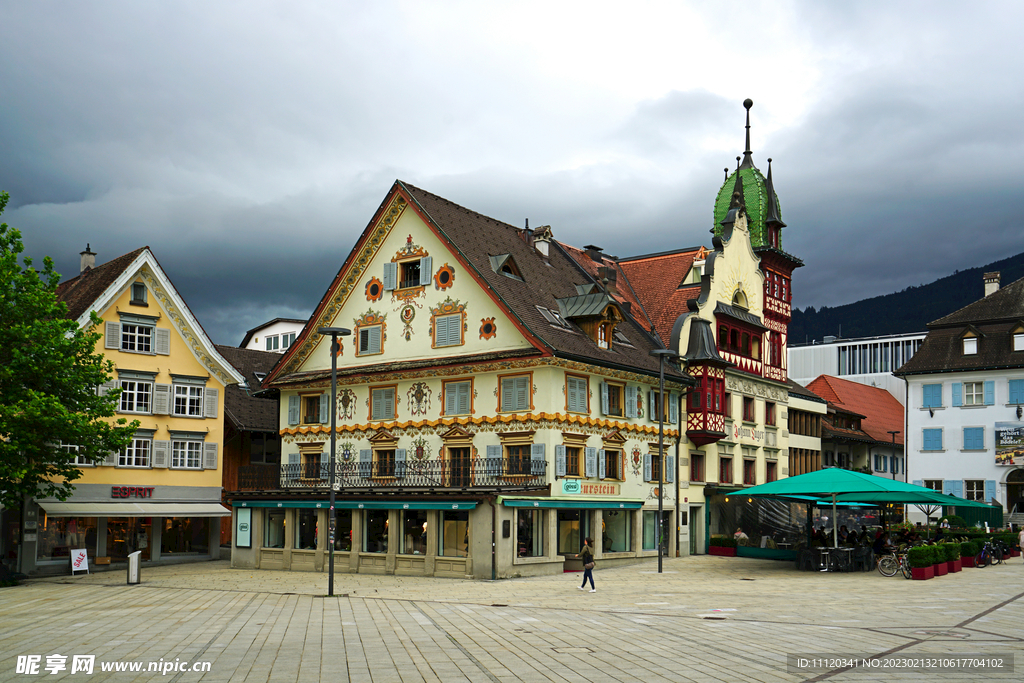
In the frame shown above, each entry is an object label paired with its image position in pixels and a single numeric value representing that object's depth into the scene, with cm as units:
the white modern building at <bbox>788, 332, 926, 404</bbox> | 12188
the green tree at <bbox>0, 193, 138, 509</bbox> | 3556
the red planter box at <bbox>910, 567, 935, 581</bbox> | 3403
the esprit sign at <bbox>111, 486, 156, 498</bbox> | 4519
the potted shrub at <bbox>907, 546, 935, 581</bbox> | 3397
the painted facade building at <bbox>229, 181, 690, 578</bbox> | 3881
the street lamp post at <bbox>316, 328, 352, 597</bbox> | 2981
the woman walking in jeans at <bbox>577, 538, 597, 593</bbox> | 3075
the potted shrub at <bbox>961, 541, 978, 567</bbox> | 4002
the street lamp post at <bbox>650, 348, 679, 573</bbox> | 3836
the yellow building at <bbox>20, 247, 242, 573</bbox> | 4466
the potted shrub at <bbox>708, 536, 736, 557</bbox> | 4897
